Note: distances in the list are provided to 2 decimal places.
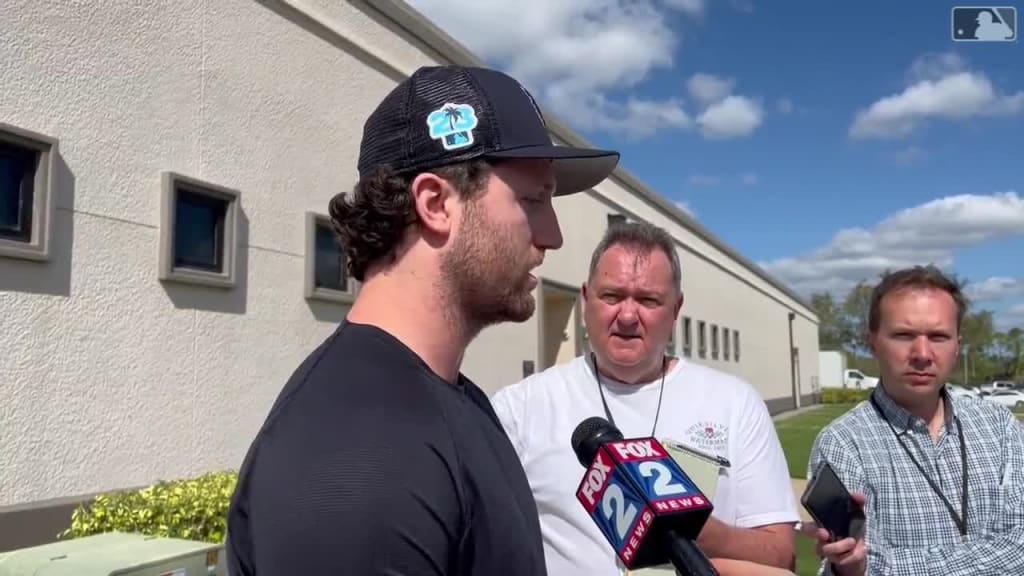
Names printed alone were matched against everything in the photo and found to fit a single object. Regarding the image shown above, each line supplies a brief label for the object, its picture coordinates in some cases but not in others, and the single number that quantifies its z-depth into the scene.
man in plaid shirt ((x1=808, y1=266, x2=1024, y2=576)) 2.84
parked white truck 64.38
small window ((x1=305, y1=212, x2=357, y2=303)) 7.62
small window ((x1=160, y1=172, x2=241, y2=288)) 5.98
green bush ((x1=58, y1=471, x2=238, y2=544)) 4.51
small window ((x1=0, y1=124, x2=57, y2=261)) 4.93
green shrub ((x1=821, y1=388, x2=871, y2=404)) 51.43
